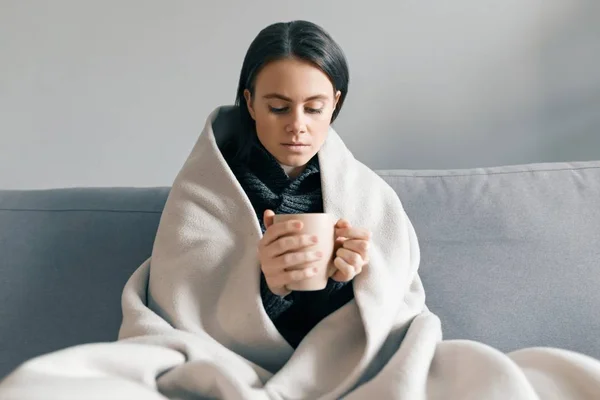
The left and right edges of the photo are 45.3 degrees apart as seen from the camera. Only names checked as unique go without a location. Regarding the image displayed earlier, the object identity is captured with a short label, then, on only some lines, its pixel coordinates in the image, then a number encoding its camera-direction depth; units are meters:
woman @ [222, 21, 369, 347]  1.18
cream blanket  0.93
